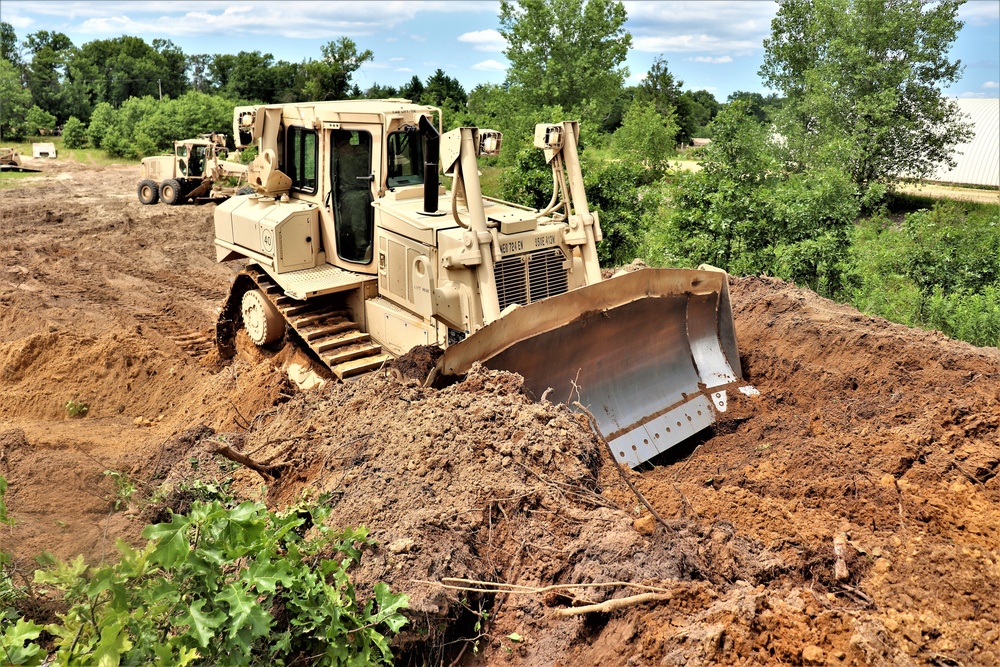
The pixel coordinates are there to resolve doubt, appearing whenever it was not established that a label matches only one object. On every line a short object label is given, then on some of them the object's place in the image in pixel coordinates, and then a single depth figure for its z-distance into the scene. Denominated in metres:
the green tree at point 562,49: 31.38
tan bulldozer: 6.82
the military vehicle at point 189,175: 22.38
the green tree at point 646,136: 29.27
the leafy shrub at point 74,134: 37.22
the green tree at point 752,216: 12.10
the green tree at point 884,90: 25.41
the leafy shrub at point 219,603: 3.36
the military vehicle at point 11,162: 28.89
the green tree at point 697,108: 55.22
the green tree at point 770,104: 29.29
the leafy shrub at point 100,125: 36.88
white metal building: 33.41
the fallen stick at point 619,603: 4.02
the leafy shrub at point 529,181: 15.40
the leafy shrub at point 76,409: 8.70
